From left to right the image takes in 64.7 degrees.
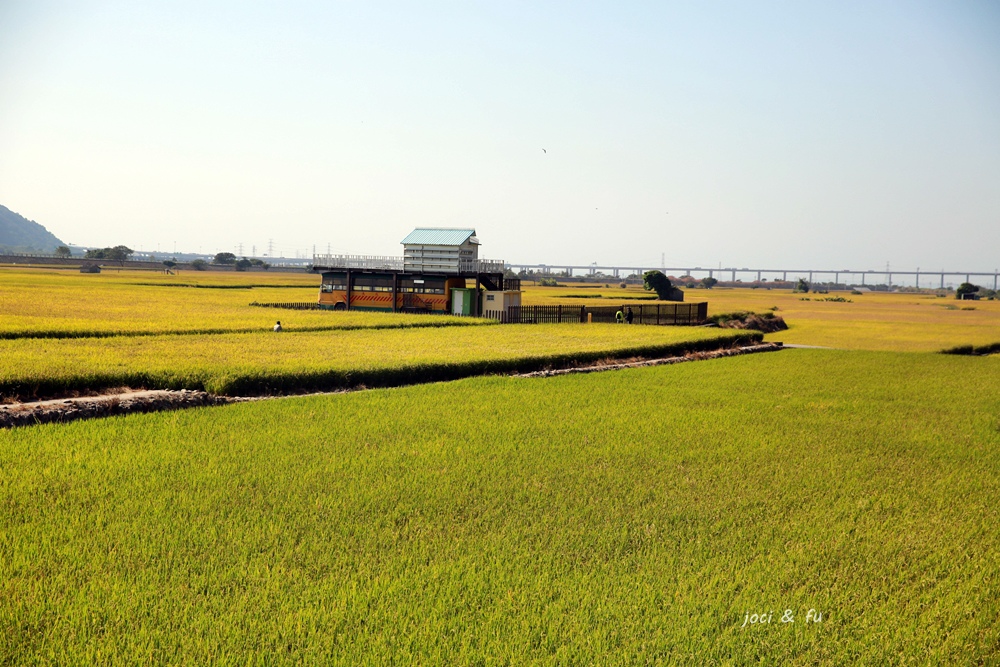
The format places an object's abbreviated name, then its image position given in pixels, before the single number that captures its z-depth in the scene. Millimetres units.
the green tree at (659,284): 99381
